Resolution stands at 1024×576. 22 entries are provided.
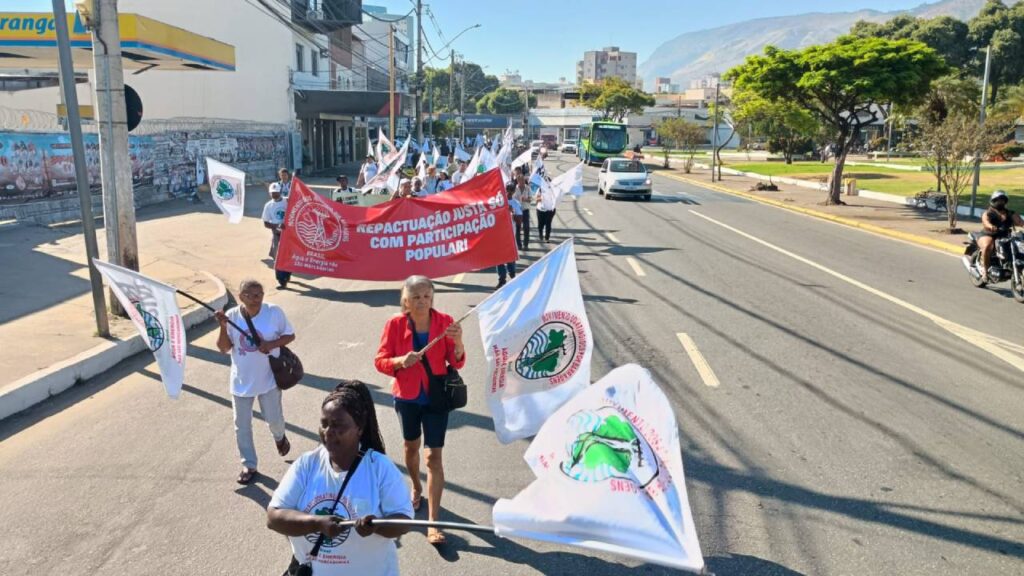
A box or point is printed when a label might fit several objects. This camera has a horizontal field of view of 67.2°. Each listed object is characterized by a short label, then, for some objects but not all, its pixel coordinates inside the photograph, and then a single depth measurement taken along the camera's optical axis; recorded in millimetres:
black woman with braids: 3039
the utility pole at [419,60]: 35438
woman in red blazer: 4703
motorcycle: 11922
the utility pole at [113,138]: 9680
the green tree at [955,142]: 18964
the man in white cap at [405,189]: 14945
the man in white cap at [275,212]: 13750
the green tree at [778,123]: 36750
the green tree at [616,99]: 81500
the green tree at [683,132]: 52312
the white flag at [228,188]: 13625
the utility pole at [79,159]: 8656
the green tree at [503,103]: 142425
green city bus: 51500
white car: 29828
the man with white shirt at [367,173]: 21181
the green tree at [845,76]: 23734
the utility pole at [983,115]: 19838
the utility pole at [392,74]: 32375
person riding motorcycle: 12523
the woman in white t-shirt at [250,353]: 5543
